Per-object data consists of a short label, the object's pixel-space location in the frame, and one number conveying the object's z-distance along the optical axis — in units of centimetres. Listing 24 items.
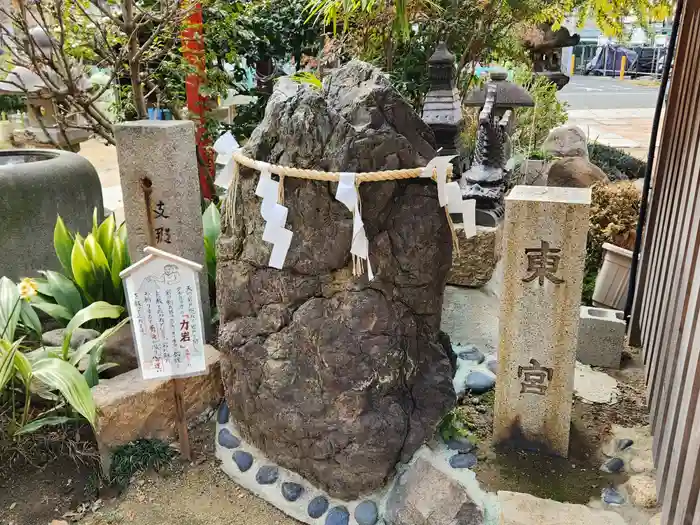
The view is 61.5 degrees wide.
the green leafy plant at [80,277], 364
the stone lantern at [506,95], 590
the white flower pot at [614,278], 466
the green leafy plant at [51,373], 271
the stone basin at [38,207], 398
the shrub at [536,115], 880
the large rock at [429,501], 259
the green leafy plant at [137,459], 298
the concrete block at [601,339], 381
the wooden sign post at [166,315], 260
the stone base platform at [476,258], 433
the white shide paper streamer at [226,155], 288
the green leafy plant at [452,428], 300
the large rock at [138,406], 295
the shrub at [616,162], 877
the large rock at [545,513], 250
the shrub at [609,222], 530
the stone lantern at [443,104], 444
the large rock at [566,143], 814
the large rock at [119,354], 346
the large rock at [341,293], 259
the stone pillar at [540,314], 263
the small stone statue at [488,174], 469
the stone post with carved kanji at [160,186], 328
